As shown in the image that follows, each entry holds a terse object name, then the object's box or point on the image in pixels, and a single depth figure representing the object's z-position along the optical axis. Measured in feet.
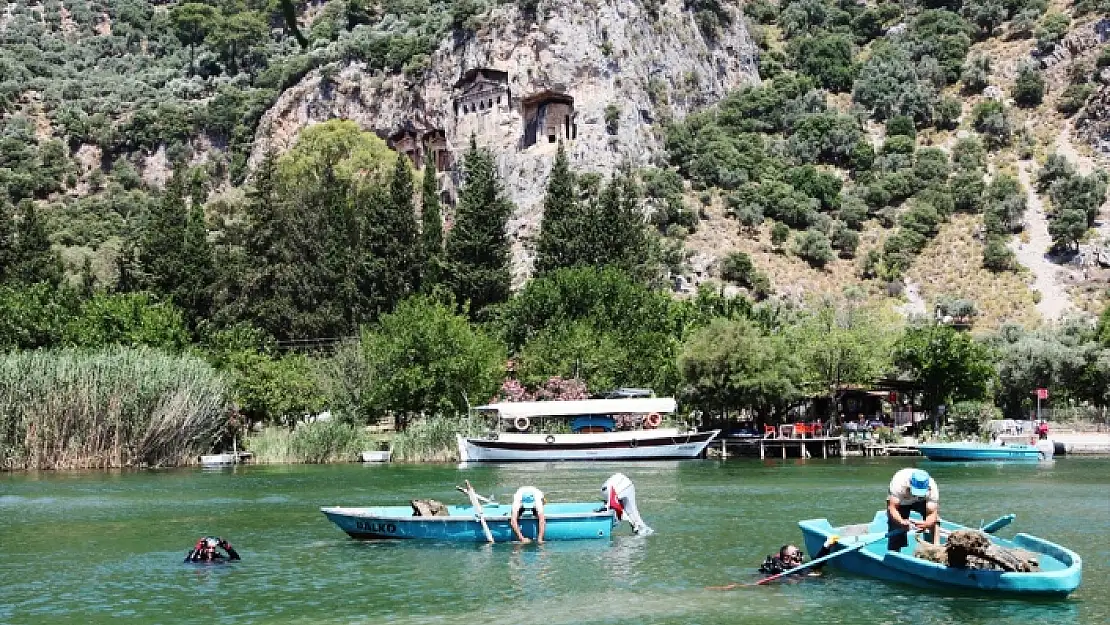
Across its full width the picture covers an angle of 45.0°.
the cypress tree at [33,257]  305.53
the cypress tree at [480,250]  316.60
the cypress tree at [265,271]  307.99
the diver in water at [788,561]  100.73
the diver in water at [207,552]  112.78
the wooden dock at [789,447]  249.75
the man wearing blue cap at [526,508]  119.03
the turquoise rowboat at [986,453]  227.81
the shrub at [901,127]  466.70
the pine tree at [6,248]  308.19
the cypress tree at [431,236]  314.14
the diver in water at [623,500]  123.85
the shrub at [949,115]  472.44
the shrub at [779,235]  406.21
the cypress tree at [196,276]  293.02
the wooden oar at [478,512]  119.65
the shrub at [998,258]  387.34
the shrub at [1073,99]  453.99
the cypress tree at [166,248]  293.84
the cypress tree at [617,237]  319.68
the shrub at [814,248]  398.21
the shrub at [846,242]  407.44
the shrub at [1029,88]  464.65
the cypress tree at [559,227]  318.86
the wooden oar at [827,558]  97.91
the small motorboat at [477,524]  120.06
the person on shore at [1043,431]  236.84
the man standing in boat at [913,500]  95.55
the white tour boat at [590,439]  245.86
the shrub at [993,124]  453.99
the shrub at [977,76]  481.46
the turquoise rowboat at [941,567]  87.15
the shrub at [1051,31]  479.00
